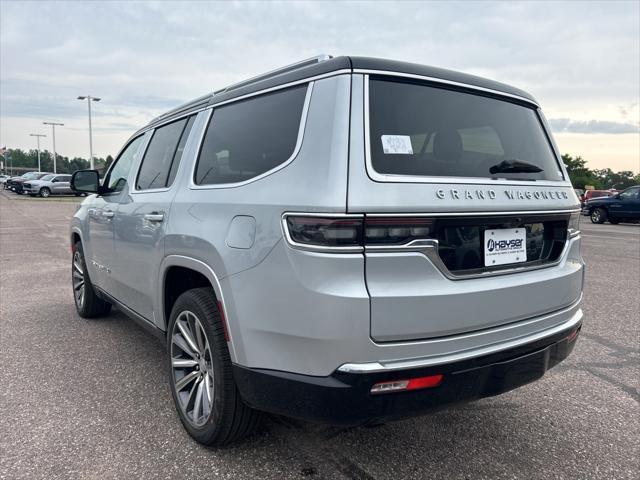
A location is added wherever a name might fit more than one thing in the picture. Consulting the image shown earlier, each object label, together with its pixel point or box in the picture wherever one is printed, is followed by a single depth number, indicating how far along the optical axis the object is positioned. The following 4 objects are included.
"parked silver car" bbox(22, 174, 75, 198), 35.34
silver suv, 1.93
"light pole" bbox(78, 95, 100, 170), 44.69
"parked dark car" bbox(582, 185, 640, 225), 20.38
